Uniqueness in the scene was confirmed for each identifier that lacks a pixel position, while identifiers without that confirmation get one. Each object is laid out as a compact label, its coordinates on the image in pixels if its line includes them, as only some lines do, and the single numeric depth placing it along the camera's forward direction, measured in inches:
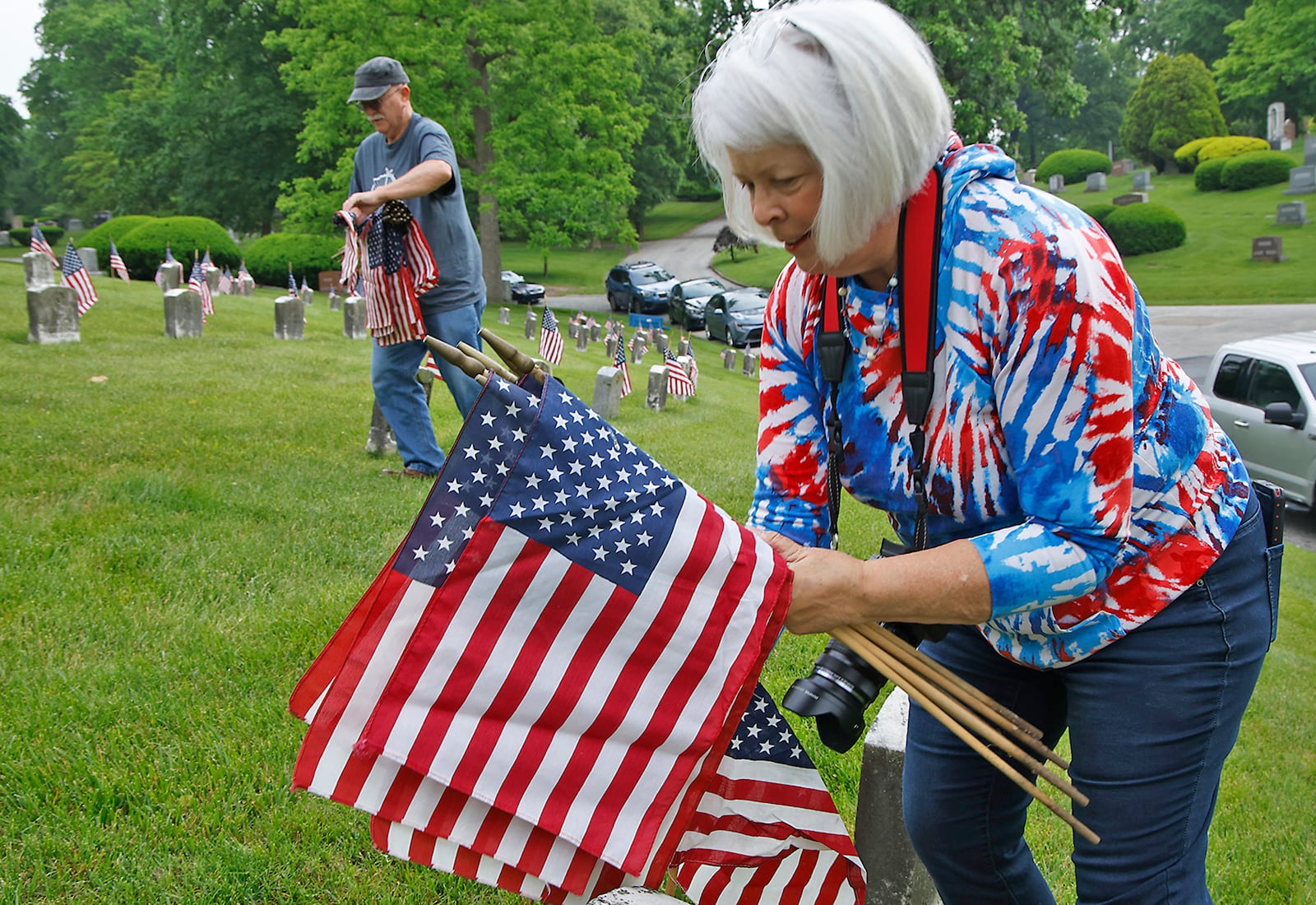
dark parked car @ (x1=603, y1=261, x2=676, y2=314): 1321.4
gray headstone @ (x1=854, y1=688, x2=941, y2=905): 107.5
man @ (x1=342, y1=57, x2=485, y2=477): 232.1
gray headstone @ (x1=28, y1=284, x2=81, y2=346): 453.1
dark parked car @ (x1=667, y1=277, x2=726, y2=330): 1202.0
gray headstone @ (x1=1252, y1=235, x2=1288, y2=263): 1379.2
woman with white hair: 65.2
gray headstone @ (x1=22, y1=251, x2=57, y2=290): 636.7
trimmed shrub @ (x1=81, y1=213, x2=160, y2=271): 1019.9
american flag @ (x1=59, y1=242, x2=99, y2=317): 561.6
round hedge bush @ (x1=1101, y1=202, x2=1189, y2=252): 1533.0
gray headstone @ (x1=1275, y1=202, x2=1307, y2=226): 1536.7
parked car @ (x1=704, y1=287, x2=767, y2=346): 1047.7
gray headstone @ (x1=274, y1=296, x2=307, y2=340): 597.3
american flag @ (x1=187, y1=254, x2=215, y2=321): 629.9
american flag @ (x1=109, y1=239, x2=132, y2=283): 890.1
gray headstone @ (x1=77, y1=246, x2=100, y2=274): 970.1
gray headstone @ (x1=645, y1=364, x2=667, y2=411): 523.2
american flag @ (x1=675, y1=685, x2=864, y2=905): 86.8
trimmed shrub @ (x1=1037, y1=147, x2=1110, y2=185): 2197.3
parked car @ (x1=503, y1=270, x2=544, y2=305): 1375.5
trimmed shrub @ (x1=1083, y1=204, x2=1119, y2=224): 1594.5
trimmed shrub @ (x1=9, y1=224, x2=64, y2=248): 1801.2
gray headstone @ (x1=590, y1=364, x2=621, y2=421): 461.4
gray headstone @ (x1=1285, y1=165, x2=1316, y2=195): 1710.1
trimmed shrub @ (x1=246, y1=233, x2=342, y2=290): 1139.9
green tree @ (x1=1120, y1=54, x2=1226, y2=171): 2204.7
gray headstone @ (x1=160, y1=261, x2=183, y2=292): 767.1
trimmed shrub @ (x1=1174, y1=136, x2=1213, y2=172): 2121.1
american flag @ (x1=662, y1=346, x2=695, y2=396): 559.2
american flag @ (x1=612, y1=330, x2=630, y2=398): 508.3
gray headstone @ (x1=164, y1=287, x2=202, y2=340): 537.6
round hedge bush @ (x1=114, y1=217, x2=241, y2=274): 1006.4
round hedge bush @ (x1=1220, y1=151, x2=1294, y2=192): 1841.8
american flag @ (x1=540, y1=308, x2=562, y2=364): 635.5
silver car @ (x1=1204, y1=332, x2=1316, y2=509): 410.9
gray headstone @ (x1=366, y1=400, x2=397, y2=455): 293.9
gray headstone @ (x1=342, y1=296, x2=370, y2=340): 650.2
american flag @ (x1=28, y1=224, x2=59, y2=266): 666.8
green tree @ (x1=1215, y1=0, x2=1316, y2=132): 1991.9
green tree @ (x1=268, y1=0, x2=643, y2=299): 1002.1
